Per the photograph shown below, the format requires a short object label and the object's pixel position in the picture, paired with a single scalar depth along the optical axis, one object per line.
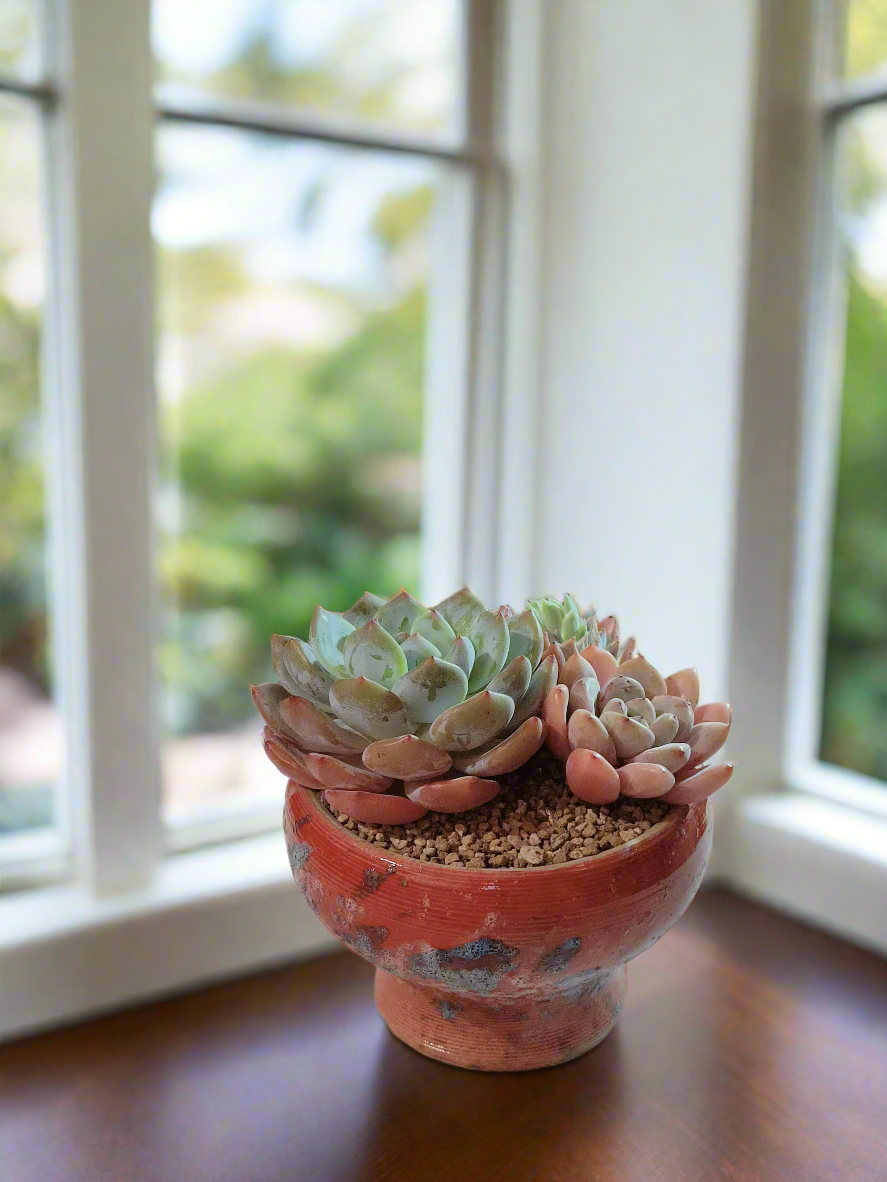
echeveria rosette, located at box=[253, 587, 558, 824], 0.60
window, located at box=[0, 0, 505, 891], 0.95
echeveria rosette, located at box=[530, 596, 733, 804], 0.62
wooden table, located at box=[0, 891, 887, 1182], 0.69
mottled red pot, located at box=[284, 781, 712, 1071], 0.60
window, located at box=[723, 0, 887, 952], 1.08
